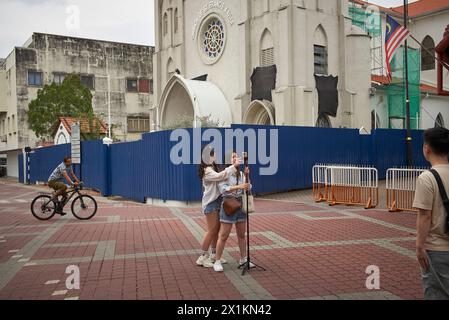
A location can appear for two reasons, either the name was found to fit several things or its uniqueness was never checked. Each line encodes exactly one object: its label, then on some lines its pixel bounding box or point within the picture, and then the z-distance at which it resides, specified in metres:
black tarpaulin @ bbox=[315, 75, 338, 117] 25.75
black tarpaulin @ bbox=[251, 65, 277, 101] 25.48
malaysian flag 18.48
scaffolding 34.34
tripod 6.54
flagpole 19.48
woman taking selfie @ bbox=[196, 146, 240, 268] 6.65
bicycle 12.41
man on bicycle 12.54
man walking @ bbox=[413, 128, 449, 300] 3.75
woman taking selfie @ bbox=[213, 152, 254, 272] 6.58
